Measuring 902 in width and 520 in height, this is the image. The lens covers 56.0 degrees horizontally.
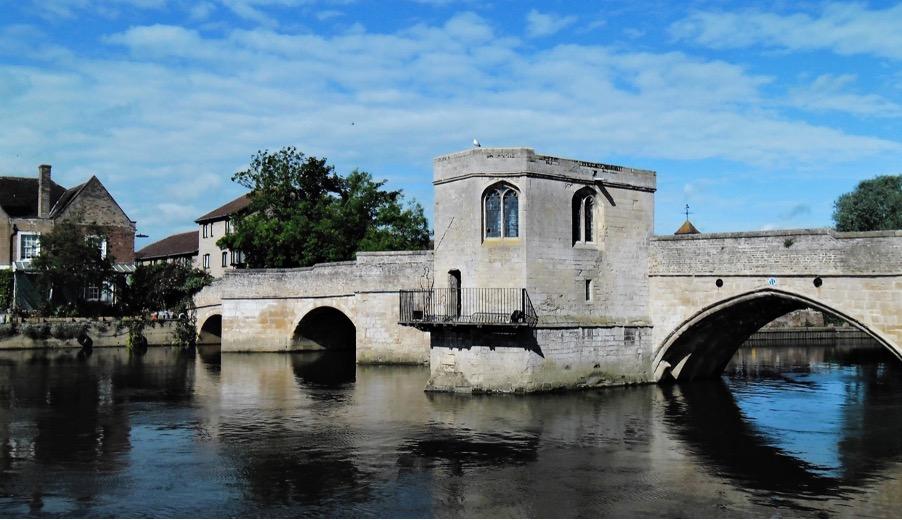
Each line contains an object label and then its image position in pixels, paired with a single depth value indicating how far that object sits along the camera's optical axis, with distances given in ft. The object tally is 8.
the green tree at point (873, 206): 177.88
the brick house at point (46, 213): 176.45
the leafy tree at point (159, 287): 170.09
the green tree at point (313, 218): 157.28
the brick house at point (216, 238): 199.31
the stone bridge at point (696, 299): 73.05
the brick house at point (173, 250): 225.76
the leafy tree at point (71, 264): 159.94
